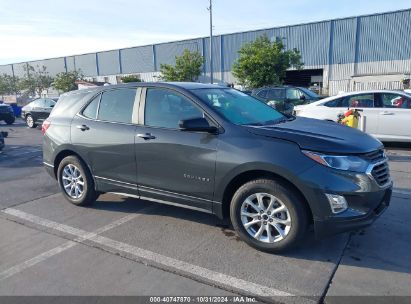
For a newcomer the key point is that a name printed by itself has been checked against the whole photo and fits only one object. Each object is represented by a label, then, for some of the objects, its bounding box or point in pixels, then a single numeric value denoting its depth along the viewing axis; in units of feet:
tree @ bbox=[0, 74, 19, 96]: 160.86
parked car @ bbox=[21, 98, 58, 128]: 52.08
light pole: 97.11
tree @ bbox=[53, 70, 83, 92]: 133.59
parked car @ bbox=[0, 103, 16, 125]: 57.41
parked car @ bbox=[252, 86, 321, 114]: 43.25
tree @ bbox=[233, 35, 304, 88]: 76.33
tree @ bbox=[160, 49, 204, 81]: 103.35
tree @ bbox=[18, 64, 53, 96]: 155.84
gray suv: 10.39
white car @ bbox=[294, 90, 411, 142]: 27.27
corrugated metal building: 97.50
